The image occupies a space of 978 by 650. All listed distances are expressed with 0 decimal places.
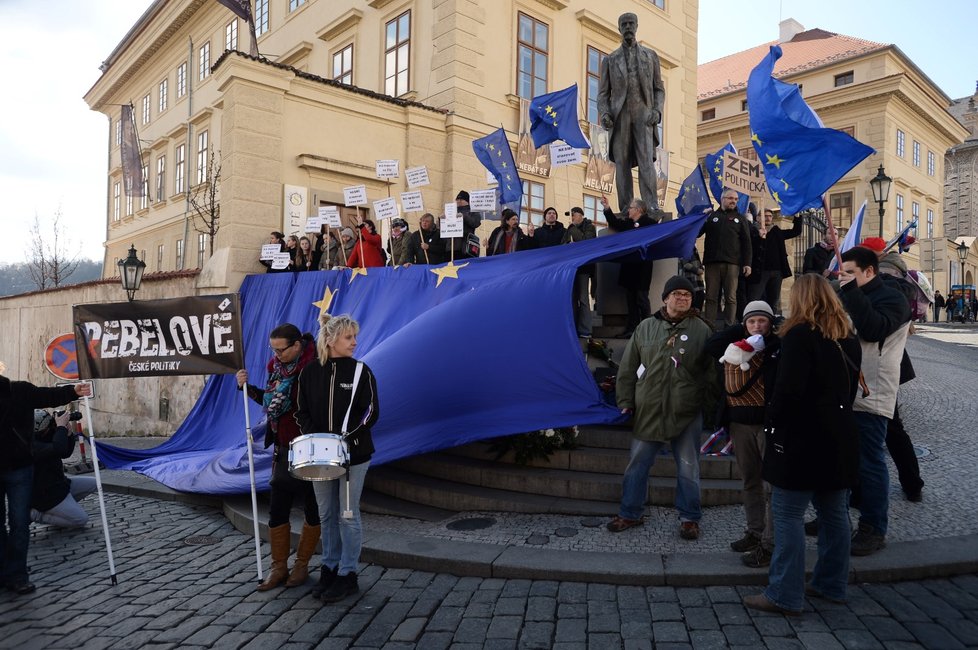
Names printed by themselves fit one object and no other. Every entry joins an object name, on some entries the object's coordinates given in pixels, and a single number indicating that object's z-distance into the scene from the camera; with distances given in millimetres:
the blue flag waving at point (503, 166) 10797
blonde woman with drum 4160
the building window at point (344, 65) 18812
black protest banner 5160
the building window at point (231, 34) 23406
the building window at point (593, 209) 19141
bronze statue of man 8875
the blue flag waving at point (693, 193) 11805
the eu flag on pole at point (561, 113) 10820
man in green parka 4688
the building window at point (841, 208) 30547
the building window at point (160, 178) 24953
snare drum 3961
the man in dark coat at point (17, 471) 4625
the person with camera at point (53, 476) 5598
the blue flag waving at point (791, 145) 5543
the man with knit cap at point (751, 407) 4141
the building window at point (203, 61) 24234
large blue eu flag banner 5598
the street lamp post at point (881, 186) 15391
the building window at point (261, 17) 22312
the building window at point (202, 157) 21803
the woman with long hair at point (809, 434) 3480
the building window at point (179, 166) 23594
